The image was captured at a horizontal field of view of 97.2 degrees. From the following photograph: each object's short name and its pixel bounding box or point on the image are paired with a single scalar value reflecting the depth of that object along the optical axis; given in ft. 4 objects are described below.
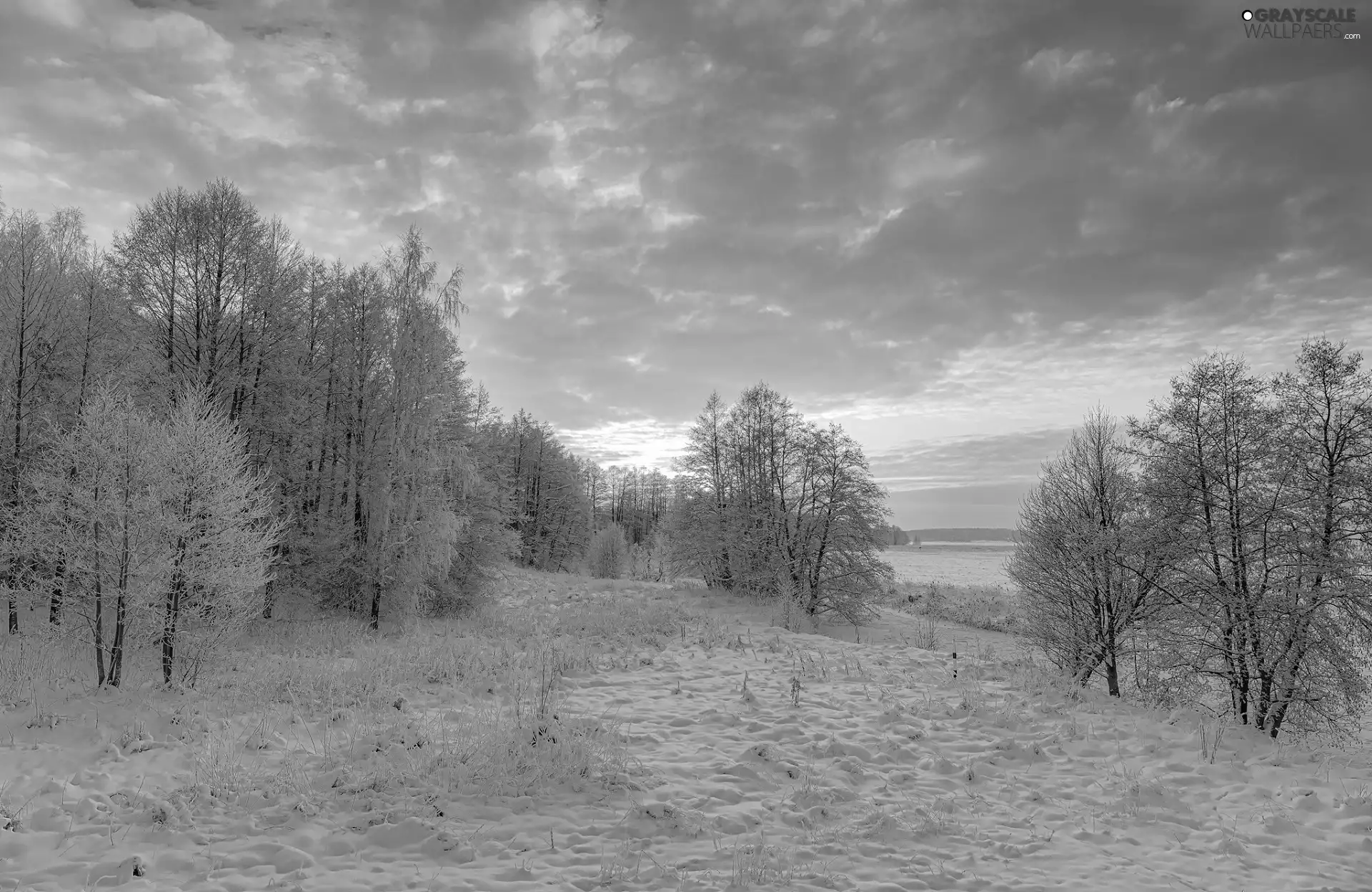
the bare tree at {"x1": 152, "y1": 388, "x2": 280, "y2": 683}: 34.68
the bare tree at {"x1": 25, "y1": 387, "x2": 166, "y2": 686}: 33.12
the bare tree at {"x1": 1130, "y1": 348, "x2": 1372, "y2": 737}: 34.88
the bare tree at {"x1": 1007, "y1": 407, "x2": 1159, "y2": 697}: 48.65
